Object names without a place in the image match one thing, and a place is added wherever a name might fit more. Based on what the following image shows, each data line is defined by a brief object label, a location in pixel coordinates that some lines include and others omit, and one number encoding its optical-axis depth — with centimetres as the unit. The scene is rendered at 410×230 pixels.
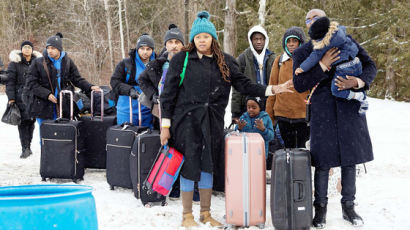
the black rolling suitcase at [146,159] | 484
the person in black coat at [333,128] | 396
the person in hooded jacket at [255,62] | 562
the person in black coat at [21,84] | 780
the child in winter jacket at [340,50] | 382
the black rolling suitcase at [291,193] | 388
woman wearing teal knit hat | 409
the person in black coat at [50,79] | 618
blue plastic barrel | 224
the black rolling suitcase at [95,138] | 637
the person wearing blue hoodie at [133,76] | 550
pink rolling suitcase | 403
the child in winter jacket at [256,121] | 505
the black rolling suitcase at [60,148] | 580
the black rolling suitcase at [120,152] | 526
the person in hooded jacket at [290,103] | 502
